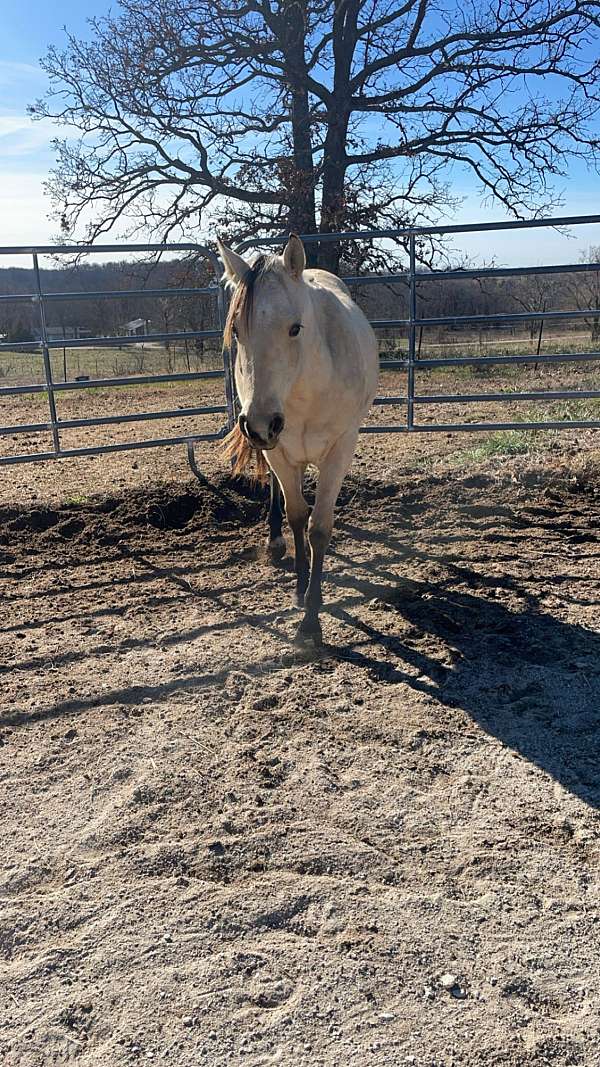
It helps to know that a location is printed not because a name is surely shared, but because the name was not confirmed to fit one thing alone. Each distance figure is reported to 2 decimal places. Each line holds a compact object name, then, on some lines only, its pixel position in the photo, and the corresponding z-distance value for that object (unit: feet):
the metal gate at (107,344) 18.95
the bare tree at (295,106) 37.93
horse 9.78
